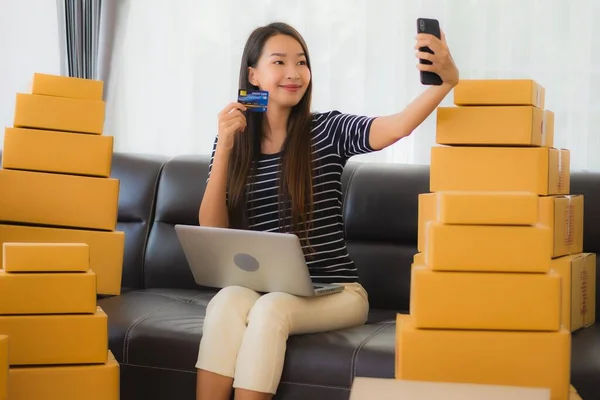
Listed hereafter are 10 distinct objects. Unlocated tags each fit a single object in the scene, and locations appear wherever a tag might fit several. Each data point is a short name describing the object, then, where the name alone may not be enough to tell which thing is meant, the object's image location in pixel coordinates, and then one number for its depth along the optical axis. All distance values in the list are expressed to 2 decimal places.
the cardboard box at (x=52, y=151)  2.54
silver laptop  2.17
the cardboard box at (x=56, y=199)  2.54
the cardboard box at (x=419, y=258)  2.24
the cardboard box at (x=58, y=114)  2.54
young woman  2.27
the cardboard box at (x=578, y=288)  2.26
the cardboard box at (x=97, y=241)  2.54
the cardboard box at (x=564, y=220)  2.17
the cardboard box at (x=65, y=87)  2.57
